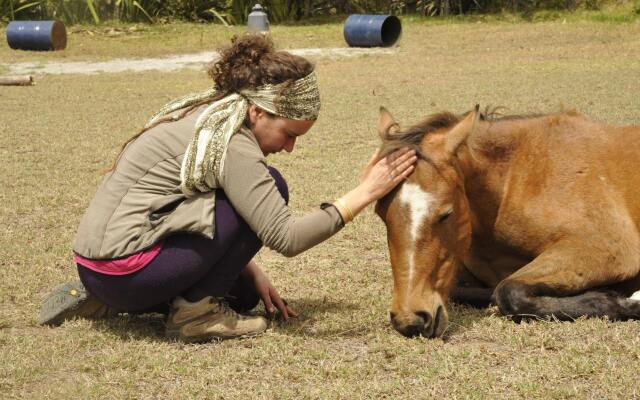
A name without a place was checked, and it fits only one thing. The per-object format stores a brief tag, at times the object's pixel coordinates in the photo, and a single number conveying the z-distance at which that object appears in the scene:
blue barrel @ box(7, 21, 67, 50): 21.58
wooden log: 16.41
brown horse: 4.00
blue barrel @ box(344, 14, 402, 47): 21.31
